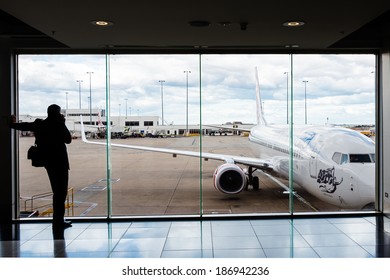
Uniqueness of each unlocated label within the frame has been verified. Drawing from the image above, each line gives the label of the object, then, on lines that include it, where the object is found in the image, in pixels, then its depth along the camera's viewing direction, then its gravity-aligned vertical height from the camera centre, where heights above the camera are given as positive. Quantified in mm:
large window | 6484 +398
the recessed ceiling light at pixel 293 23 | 4508 +1269
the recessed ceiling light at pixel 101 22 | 4480 +1264
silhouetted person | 5125 -180
